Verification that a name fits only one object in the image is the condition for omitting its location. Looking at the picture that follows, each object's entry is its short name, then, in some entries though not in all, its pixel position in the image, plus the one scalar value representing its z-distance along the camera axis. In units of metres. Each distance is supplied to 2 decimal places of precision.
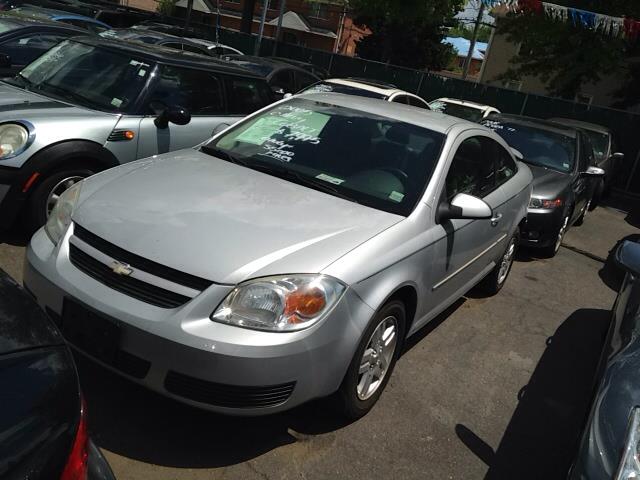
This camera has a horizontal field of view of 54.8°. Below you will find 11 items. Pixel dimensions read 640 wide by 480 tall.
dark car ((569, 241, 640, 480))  2.12
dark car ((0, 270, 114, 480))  1.34
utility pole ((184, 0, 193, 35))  24.90
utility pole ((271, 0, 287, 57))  29.47
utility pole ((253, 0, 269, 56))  22.12
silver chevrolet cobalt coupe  2.66
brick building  44.94
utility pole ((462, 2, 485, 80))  30.55
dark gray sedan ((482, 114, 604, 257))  6.98
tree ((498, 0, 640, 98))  18.11
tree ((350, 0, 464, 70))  23.62
